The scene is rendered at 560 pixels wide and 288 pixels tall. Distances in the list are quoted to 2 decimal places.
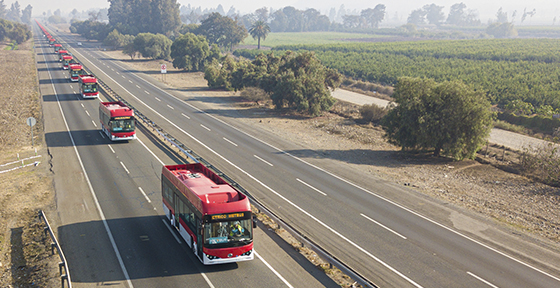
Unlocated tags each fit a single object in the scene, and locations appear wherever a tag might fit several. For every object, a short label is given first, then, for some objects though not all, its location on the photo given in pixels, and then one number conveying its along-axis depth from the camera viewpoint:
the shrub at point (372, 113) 47.34
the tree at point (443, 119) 32.12
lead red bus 15.00
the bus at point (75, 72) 69.44
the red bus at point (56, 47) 119.46
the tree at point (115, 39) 139.38
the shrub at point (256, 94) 56.59
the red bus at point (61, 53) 97.69
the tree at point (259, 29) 154.00
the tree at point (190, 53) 89.44
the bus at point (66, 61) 84.63
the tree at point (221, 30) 143.75
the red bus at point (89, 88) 54.47
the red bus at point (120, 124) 34.22
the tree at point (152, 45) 108.38
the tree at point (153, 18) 151.62
